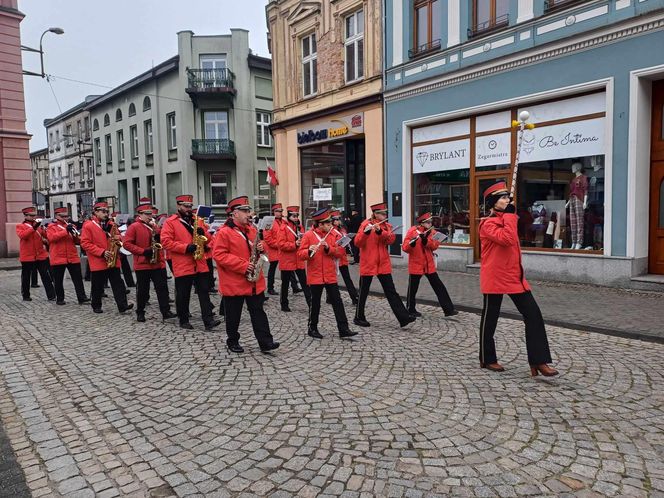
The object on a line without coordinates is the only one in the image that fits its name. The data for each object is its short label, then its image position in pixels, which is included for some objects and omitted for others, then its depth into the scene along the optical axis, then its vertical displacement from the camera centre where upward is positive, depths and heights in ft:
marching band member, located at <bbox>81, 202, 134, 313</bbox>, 29.99 -3.06
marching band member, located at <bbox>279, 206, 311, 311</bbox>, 30.49 -2.71
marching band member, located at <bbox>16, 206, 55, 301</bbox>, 35.22 -2.41
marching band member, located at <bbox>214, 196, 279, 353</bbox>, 19.94 -2.53
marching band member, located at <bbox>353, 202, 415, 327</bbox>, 24.22 -2.37
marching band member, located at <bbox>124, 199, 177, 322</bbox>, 27.58 -2.83
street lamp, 61.16 +21.09
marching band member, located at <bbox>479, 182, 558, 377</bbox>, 16.69 -2.52
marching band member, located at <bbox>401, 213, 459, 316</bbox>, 26.91 -2.47
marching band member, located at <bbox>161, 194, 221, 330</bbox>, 25.04 -2.39
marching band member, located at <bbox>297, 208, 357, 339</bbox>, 22.63 -2.66
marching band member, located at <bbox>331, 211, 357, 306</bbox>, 29.89 -3.85
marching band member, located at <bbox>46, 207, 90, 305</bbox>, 32.73 -2.46
